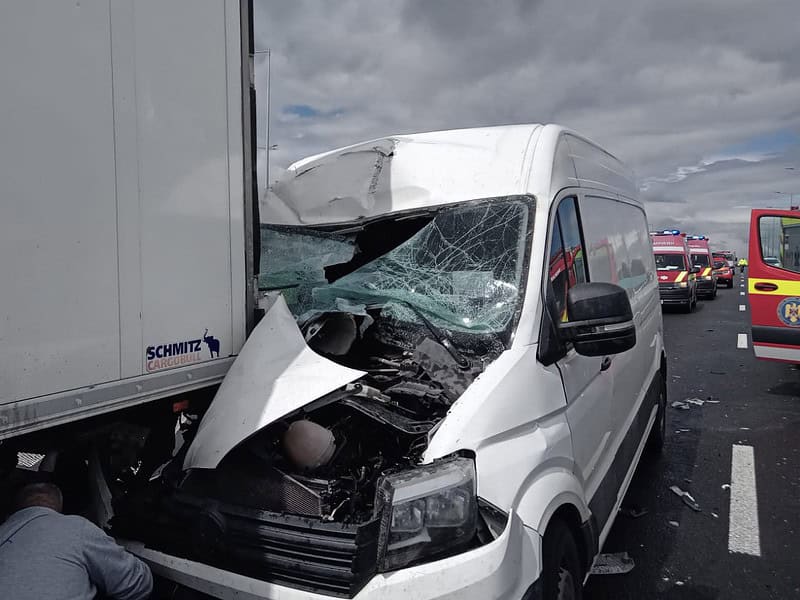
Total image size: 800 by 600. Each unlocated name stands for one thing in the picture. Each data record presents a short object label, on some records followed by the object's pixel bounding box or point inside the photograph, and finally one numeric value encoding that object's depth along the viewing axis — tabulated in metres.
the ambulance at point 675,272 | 18.59
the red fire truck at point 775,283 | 6.68
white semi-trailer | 1.66
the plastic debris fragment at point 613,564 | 3.43
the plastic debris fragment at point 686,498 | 4.53
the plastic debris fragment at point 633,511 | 4.36
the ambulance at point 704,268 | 24.72
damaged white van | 1.85
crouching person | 1.73
